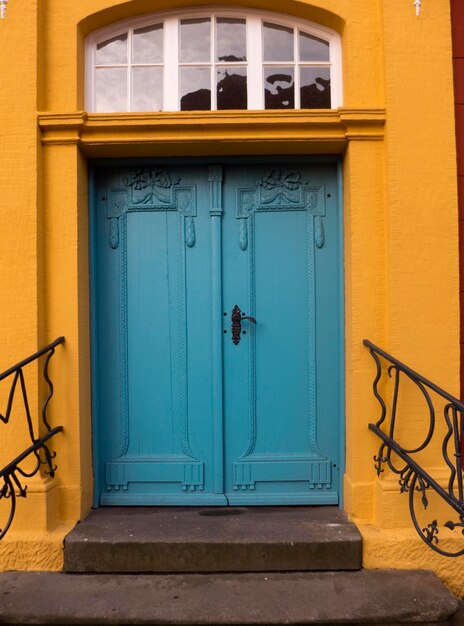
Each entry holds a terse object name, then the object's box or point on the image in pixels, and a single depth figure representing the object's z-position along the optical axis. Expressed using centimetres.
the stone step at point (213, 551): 336
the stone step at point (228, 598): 294
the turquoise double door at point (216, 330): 397
